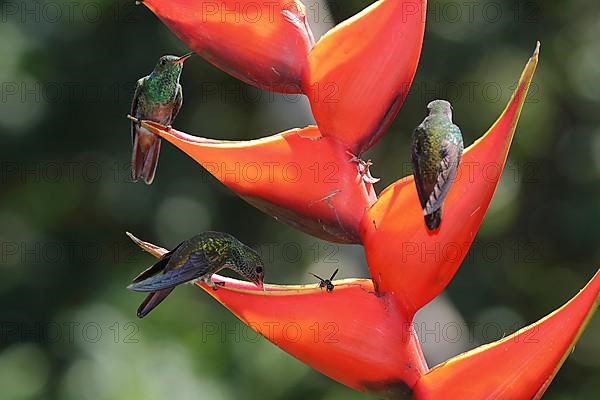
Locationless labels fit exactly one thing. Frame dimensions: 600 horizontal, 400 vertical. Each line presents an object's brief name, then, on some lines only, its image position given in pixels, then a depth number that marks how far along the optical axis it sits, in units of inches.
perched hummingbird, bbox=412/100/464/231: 202.9
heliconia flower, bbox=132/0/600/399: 205.5
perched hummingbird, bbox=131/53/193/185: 221.1
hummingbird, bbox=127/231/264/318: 206.2
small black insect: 206.4
